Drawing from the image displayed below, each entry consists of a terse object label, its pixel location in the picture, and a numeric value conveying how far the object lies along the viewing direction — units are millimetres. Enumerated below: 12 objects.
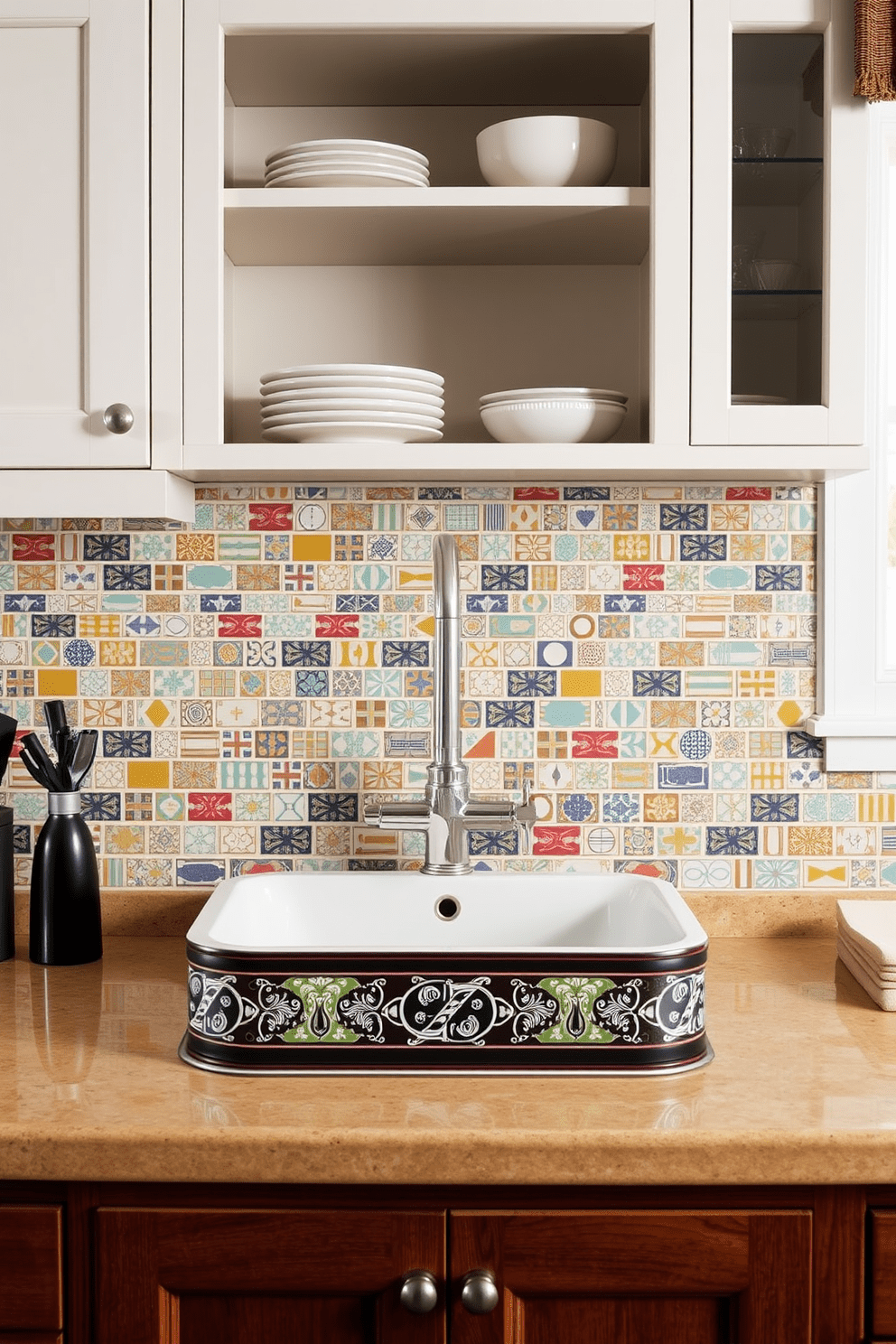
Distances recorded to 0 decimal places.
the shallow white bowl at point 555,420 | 1443
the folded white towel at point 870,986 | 1406
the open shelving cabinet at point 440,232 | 1402
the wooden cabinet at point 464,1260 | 1113
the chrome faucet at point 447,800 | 1547
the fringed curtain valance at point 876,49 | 1368
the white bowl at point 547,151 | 1453
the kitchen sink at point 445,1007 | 1230
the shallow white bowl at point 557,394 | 1446
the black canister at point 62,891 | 1582
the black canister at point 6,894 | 1602
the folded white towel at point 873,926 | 1408
